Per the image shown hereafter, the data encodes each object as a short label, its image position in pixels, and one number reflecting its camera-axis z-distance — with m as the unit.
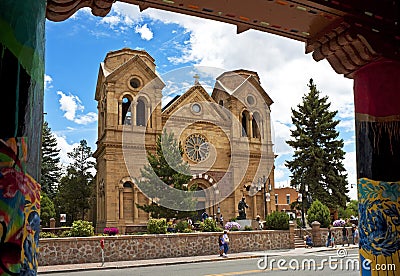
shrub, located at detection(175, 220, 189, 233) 22.55
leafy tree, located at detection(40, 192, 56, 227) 32.41
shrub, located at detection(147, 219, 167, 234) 20.91
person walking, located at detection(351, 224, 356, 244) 27.72
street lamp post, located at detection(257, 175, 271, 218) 34.66
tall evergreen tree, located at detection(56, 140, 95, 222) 37.34
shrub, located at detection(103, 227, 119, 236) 21.17
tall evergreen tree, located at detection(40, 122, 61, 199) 43.53
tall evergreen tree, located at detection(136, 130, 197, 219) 26.38
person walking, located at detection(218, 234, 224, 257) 20.20
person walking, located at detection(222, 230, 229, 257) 20.13
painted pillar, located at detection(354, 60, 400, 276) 4.43
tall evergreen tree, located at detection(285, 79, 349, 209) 37.25
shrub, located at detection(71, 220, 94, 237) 18.91
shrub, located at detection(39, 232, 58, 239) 19.04
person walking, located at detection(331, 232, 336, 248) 25.65
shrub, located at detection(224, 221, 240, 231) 24.56
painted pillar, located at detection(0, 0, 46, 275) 2.30
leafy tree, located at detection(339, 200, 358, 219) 36.22
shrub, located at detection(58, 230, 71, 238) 19.34
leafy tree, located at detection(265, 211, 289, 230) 24.89
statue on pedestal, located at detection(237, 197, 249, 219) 29.14
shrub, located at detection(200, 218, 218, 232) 22.48
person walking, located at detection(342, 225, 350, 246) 27.30
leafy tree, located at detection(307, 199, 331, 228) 27.38
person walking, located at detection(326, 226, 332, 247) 25.64
